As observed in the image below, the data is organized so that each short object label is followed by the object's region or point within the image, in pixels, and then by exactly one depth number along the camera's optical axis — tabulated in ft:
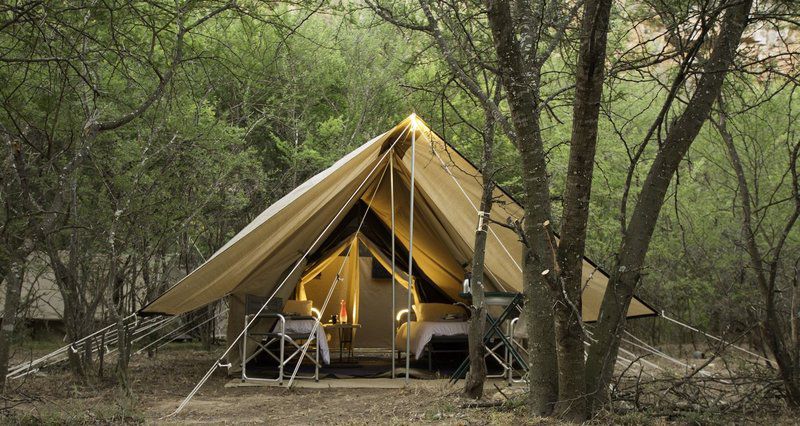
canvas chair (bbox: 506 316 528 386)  19.67
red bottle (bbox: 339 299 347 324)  30.71
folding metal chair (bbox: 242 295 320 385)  20.71
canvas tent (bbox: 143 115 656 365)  21.17
